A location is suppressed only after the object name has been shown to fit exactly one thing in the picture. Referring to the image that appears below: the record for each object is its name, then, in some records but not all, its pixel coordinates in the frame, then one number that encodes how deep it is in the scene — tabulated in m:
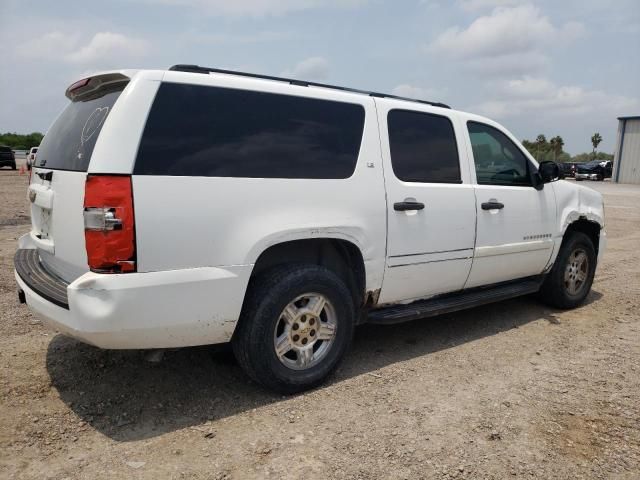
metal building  36.72
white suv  2.68
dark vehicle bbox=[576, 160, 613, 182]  36.69
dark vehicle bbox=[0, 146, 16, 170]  27.69
